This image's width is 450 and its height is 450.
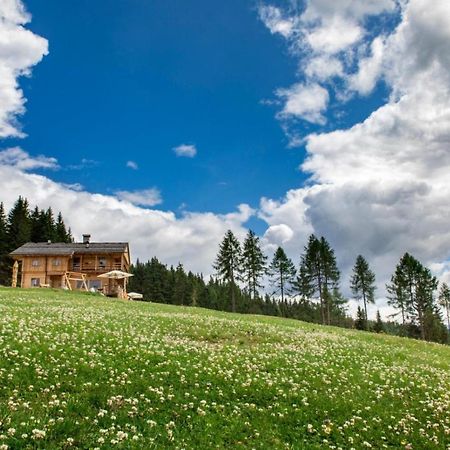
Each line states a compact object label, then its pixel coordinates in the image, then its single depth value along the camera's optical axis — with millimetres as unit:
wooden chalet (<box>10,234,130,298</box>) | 71469
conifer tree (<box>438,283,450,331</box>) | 105500
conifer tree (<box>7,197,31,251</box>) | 86562
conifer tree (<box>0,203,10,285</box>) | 83250
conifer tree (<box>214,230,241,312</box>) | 84875
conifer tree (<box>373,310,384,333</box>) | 79688
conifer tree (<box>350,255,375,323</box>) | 87500
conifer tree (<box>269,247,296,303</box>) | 90812
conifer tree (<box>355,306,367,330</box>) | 81725
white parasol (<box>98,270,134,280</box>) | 62378
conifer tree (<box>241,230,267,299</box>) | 86250
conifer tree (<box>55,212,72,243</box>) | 100212
